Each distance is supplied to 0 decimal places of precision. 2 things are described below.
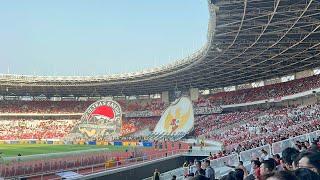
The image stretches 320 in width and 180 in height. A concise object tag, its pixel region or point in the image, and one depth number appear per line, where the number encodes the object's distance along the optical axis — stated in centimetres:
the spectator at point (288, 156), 372
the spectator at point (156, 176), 1195
